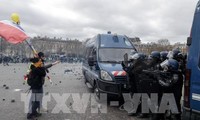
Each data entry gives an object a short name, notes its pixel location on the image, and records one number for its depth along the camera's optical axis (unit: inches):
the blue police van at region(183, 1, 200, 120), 89.6
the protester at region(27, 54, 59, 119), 153.9
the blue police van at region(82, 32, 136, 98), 183.5
